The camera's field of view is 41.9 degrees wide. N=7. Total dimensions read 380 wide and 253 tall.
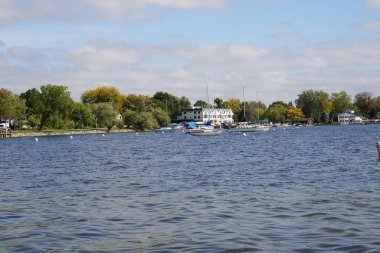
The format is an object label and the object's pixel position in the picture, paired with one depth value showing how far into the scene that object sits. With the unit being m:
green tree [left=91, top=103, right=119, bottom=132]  187.38
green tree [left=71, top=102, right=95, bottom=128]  185.76
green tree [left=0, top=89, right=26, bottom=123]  153.25
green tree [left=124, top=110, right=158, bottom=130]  198.88
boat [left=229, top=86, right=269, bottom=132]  162.62
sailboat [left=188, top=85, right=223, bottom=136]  135.12
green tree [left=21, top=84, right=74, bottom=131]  169.12
